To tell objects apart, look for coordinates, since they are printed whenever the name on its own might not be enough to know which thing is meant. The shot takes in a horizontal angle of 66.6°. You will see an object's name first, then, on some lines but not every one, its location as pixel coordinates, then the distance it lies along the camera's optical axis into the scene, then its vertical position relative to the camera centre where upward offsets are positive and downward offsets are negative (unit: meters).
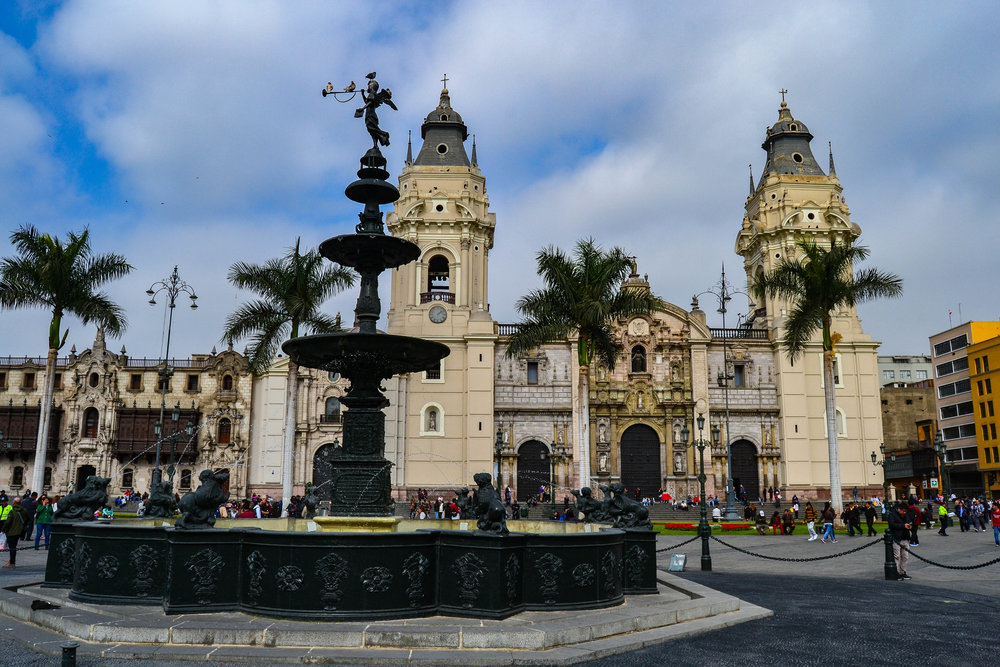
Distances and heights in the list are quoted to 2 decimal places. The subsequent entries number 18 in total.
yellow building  56.31 +4.70
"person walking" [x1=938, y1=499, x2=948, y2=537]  28.12 -1.90
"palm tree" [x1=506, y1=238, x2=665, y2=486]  26.55 +5.62
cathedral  42.75 +3.75
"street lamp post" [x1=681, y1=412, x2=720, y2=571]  16.47 -1.64
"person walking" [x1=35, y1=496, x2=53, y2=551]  19.09 -1.39
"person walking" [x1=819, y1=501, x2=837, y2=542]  25.74 -1.95
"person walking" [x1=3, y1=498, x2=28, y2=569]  15.65 -1.35
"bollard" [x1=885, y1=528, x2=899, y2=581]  14.98 -1.96
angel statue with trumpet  11.62 +5.44
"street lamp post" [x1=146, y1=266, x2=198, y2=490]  31.55 +6.95
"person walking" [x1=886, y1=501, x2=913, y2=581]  14.97 -1.36
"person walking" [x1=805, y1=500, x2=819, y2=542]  26.58 -2.02
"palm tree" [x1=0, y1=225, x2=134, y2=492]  25.56 +5.92
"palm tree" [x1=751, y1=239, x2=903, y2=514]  28.80 +6.59
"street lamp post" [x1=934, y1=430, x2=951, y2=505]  32.53 +0.78
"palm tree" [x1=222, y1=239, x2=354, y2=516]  27.48 +5.68
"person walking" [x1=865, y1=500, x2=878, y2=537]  27.06 -1.85
